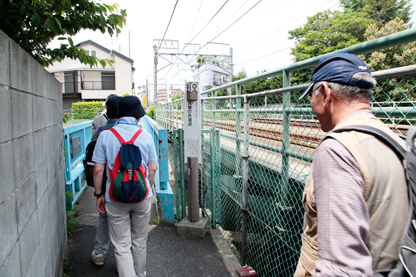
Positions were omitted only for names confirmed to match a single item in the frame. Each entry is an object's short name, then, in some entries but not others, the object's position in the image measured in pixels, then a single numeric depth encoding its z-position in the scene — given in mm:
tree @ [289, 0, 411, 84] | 24469
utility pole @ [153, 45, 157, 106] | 23722
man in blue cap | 928
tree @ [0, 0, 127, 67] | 2336
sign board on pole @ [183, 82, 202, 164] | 3830
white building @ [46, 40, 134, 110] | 33750
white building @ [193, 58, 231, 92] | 49094
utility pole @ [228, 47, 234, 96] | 28144
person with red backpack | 2498
